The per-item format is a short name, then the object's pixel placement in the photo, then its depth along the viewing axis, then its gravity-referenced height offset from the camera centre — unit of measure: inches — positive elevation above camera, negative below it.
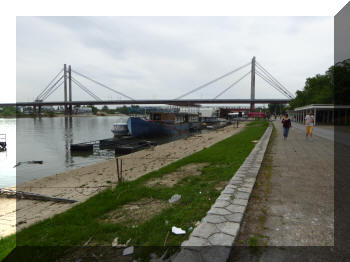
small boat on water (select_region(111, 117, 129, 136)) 1330.0 -44.7
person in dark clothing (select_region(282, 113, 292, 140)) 530.0 -4.4
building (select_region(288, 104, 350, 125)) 1074.7 +41.9
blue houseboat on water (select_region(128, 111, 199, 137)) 1187.9 -17.8
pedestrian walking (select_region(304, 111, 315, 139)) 531.5 +0.5
